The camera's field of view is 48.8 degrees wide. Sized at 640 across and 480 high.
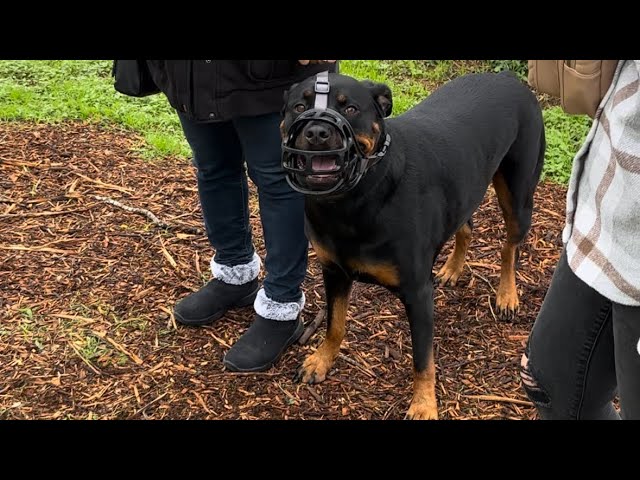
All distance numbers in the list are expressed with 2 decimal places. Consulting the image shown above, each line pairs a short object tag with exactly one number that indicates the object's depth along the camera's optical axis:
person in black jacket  2.88
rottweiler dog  2.59
